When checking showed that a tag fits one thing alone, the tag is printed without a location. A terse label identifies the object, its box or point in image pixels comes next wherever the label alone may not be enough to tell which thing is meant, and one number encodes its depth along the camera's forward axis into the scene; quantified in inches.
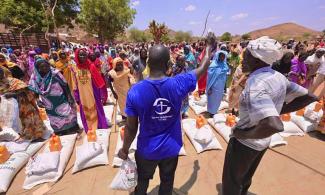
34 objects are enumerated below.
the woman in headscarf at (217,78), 181.0
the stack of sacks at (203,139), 133.6
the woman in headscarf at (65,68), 165.0
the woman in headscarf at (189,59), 258.4
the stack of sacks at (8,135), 148.9
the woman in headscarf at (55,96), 138.7
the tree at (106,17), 970.1
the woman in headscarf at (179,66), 162.1
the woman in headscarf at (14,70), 162.2
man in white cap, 54.7
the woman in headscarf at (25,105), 134.3
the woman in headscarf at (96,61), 186.3
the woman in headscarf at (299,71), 204.8
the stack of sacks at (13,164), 108.0
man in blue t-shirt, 58.2
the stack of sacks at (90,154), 118.6
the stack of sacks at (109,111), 194.4
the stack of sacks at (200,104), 204.5
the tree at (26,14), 683.4
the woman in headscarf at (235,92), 173.3
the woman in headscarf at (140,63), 196.7
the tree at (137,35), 2424.5
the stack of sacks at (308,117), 153.9
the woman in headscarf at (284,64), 152.7
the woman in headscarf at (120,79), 168.9
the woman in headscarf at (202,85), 240.8
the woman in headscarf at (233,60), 285.7
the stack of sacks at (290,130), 150.1
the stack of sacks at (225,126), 135.8
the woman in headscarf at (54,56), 262.2
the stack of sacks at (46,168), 109.0
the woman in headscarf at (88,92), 146.3
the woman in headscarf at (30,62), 275.8
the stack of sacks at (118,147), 122.0
